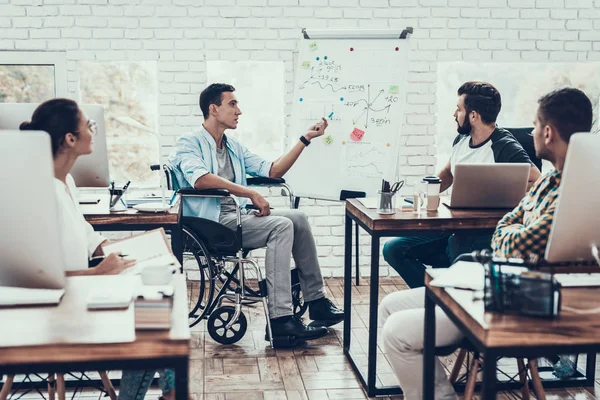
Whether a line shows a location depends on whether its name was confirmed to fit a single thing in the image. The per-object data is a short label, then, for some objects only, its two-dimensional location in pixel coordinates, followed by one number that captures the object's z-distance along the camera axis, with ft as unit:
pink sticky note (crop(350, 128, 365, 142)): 12.86
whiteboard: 12.79
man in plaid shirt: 6.18
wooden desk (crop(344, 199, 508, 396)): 8.44
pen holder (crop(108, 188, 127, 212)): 9.04
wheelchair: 10.30
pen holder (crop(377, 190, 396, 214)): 8.84
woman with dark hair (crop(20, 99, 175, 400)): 6.15
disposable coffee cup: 9.07
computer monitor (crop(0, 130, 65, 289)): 4.60
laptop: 8.76
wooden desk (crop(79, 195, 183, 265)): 8.75
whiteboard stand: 12.80
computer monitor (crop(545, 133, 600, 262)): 5.23
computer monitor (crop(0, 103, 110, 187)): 8.84
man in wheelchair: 10.63
